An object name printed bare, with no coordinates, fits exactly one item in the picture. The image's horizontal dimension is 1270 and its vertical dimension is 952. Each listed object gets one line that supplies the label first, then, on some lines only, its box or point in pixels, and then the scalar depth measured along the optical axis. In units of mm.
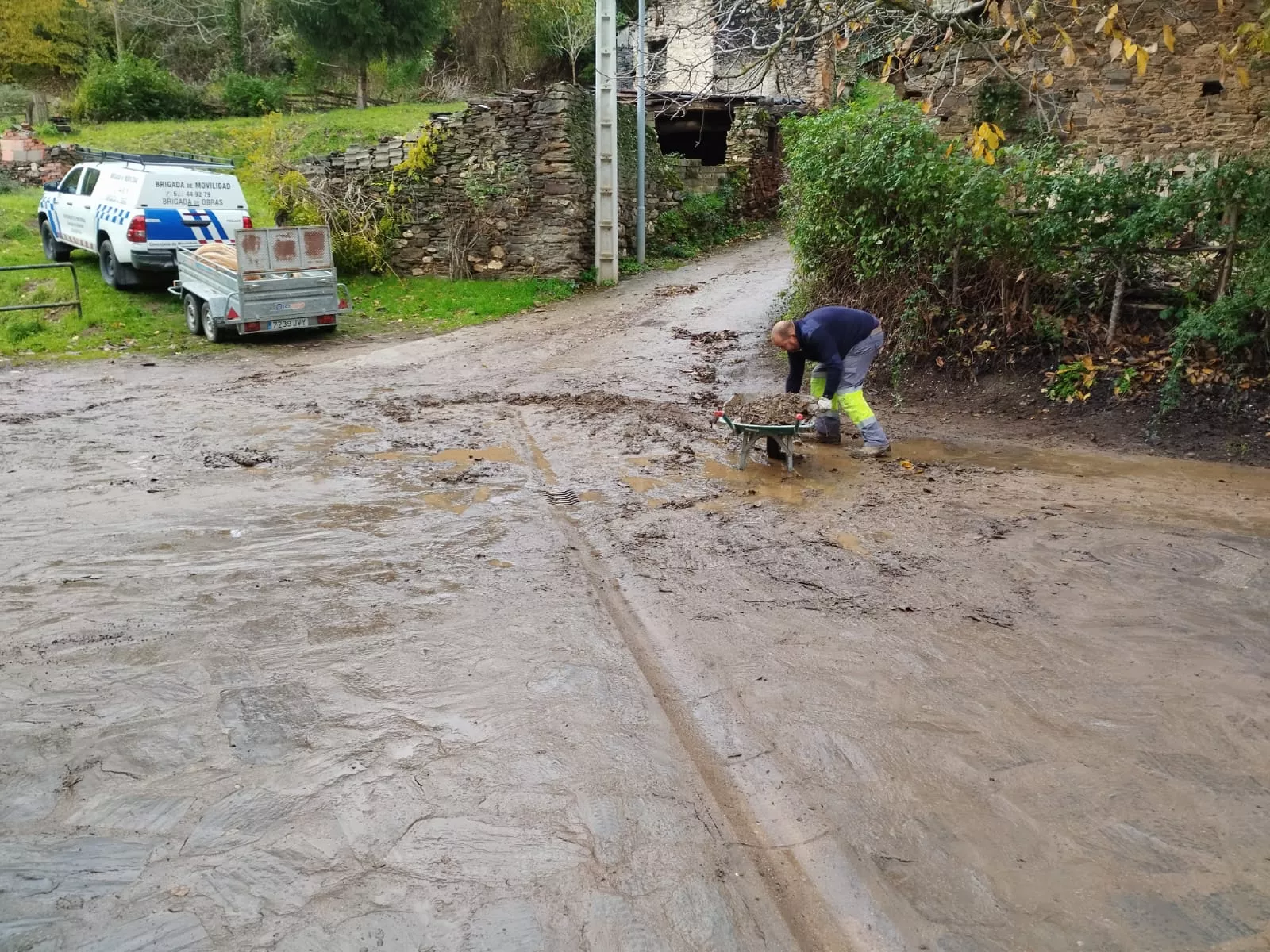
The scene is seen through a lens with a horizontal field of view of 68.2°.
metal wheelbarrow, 7520
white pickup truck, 14797
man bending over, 8086
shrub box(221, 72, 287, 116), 32062
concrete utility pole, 15797
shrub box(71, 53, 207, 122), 30969
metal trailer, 13164
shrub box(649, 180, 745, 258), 19641
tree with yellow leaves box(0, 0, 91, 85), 32125
